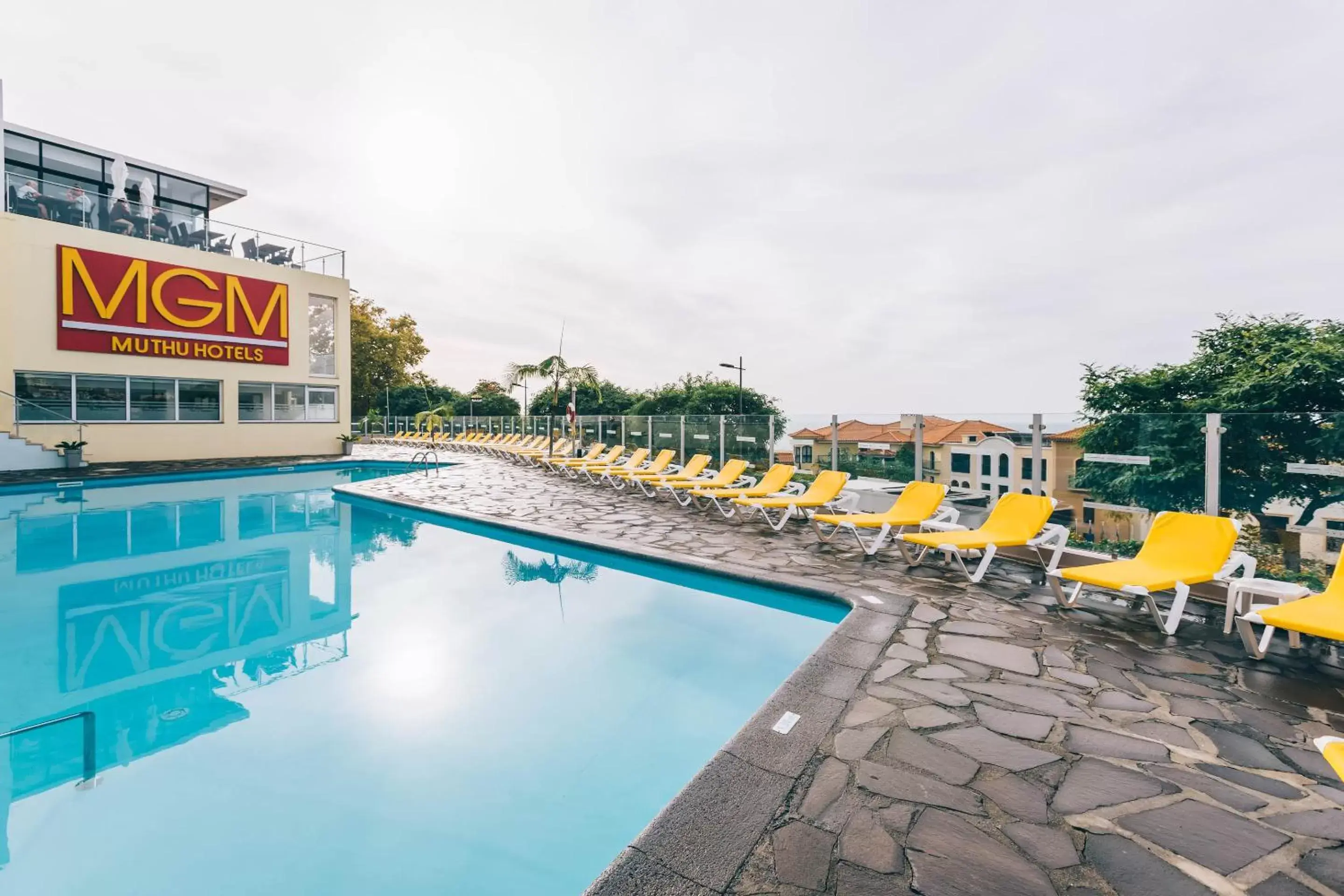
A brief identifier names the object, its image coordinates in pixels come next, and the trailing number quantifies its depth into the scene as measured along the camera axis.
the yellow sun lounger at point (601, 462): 13.88
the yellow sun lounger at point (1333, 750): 1.68
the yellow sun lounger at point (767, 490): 8.78
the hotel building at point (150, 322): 13.88
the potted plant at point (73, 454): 13.48
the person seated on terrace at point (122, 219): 15.09
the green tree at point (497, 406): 39.47
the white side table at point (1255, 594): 3.67
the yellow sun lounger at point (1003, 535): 5.13
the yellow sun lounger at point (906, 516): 6.16
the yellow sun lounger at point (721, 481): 10.12
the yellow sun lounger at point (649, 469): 12.09
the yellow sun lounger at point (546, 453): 17.20
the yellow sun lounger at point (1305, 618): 2.89
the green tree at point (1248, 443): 4.38
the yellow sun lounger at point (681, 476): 10.99
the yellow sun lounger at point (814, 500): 7.61
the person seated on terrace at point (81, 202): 14.59
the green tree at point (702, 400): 28.31
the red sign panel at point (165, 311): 14.40
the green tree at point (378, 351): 32.25
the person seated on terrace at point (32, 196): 13.98
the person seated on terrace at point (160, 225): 15.57
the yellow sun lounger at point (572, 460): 14.80
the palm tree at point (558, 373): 22.06
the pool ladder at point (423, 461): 16.42
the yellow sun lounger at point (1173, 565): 3.84
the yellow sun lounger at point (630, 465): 12.97
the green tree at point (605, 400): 31.39
